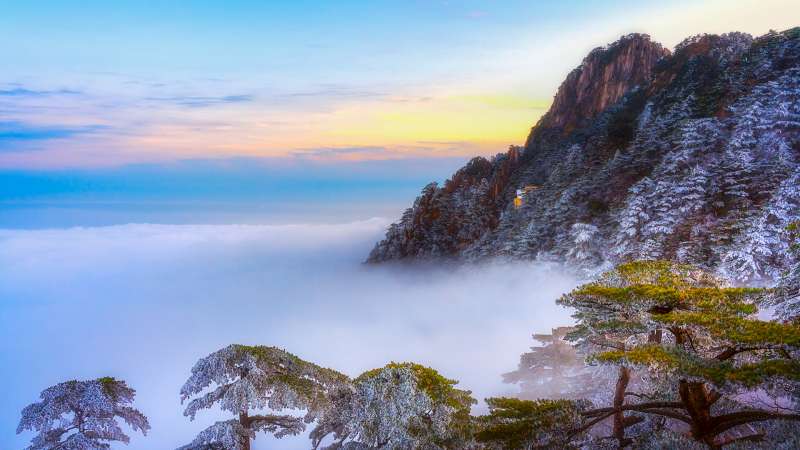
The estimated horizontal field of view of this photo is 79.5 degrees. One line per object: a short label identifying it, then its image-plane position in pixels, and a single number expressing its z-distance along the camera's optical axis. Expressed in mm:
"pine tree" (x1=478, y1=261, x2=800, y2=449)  9359
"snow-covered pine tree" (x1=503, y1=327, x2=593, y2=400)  26422
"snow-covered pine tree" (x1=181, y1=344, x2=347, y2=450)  12781
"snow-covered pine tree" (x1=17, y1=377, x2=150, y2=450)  13062
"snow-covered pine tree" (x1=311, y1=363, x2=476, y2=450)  12602
